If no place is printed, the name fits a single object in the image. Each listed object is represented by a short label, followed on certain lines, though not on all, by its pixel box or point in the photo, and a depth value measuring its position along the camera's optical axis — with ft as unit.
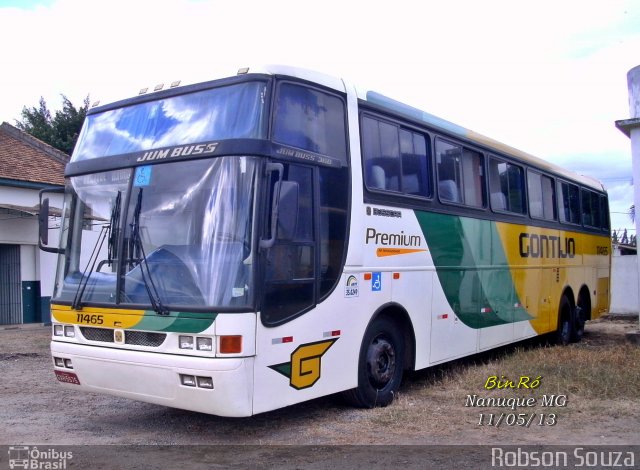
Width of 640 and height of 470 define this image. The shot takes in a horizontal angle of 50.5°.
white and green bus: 19.63
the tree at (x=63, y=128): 107.04
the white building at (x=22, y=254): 59.52
